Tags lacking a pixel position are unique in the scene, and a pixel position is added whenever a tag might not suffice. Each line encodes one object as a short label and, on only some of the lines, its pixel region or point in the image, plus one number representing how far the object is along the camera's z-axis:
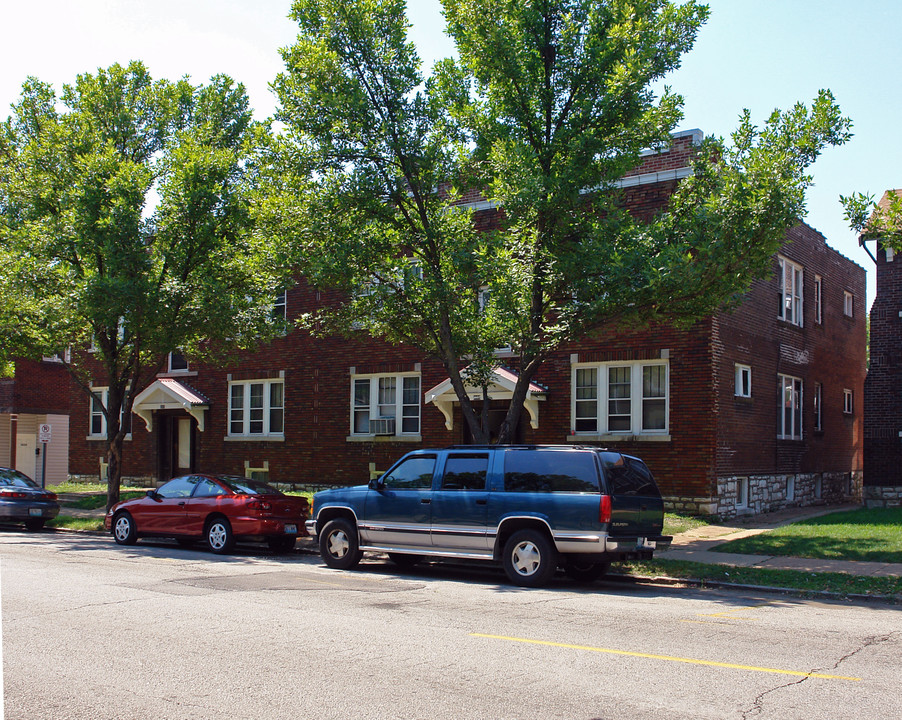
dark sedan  19.83
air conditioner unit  24.11
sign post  23.64
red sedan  15.49
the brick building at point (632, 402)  19.62
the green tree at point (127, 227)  18.45
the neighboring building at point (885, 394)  22.19
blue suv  11.39
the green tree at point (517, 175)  13.41
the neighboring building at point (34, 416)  36.22
